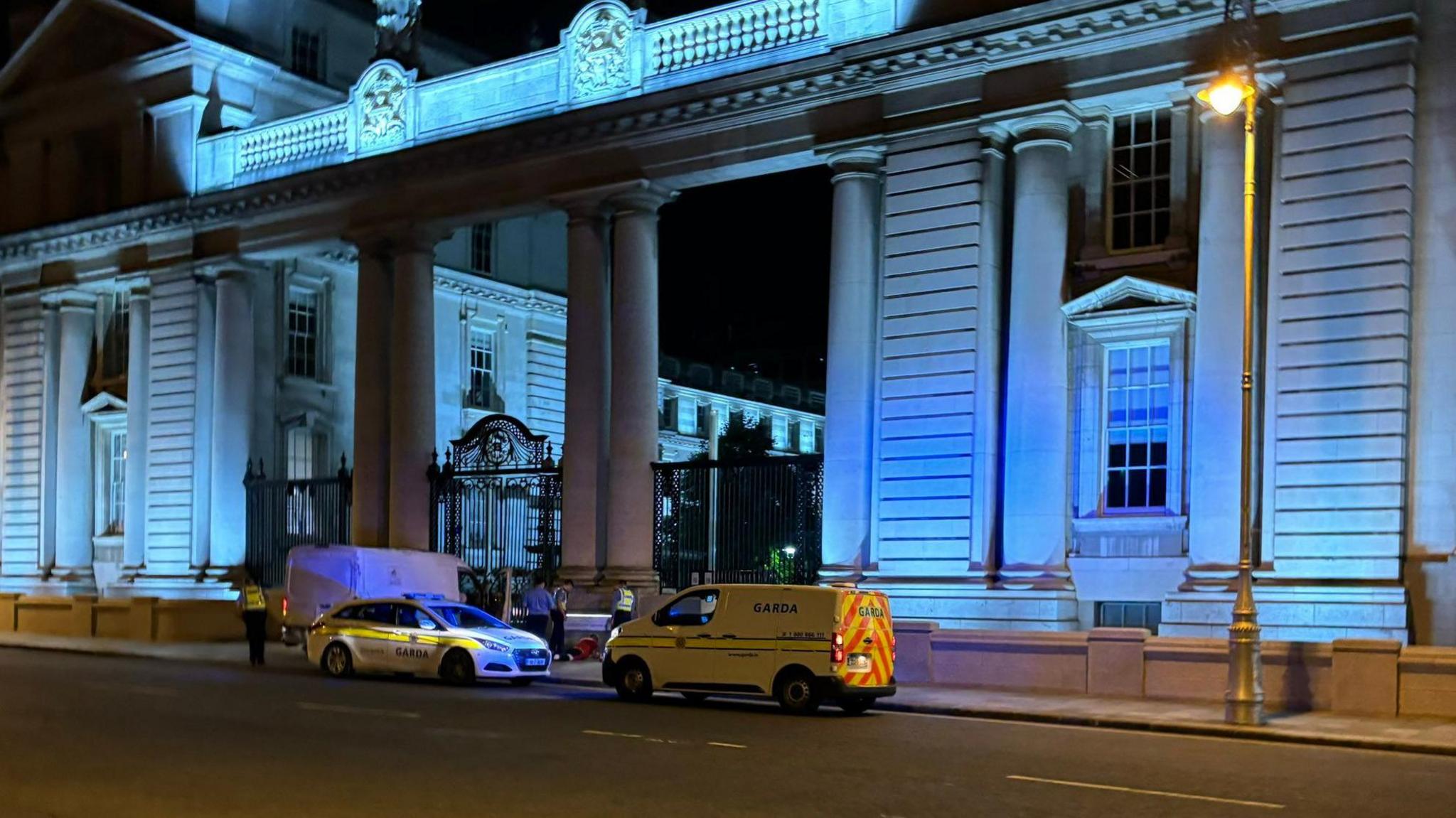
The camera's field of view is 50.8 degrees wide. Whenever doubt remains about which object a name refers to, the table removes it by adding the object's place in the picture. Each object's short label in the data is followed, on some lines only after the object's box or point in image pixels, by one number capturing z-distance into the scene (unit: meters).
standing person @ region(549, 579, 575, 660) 29.61
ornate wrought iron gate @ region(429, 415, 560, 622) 35.12
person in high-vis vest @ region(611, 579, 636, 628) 28.98
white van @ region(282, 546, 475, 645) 31.52
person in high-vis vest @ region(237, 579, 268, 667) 29.27
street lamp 19.17
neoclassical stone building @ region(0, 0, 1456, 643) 23.48
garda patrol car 24.64
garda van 19.94
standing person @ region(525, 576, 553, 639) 29.52
